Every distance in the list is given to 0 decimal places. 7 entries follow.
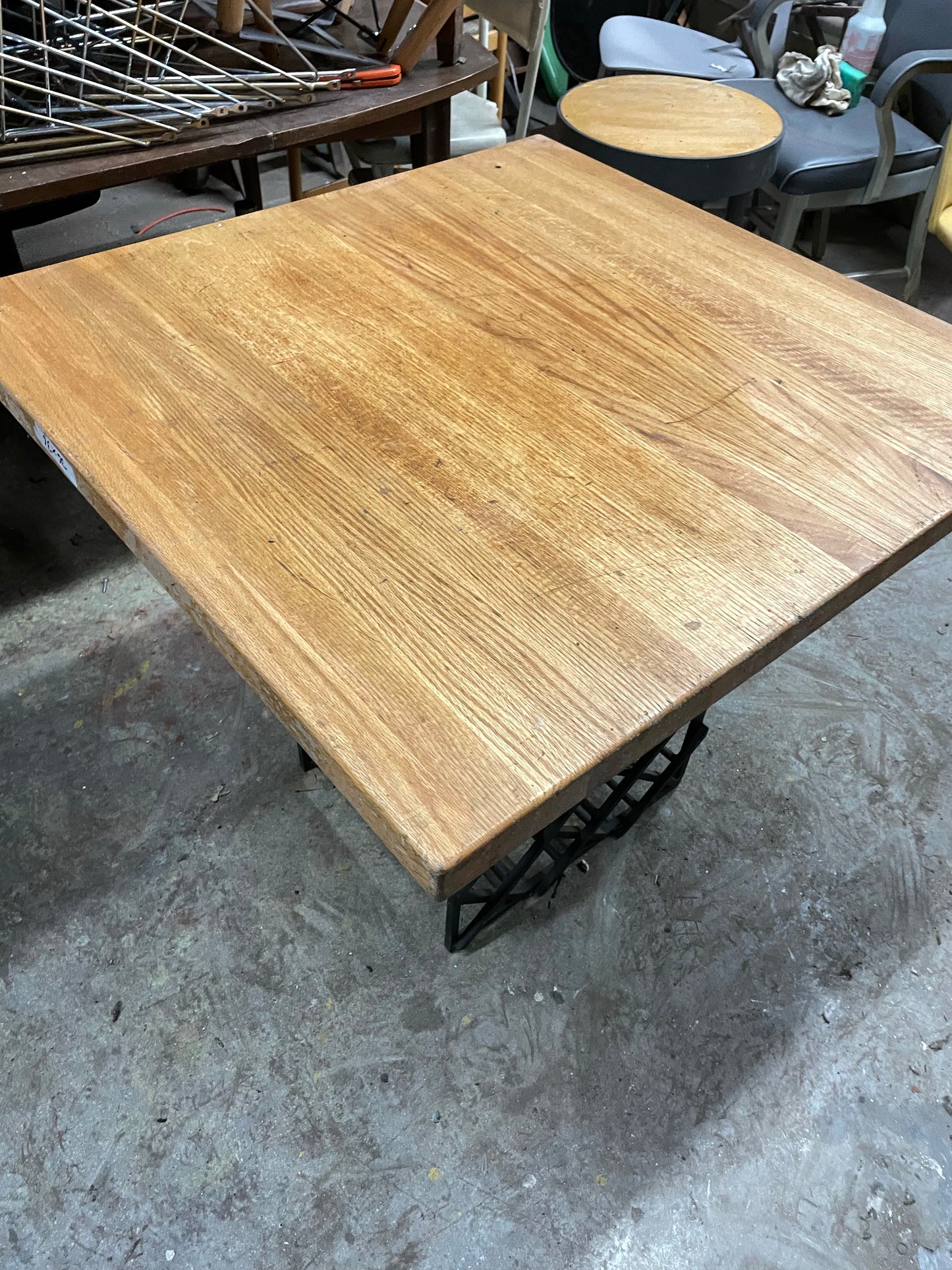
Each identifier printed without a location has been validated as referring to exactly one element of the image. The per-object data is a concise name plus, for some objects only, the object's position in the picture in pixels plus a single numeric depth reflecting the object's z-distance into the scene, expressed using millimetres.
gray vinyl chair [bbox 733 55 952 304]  2311
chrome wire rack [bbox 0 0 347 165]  1382
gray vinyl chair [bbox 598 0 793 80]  2734
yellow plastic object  2301
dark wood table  1417
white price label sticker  868
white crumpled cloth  2619
